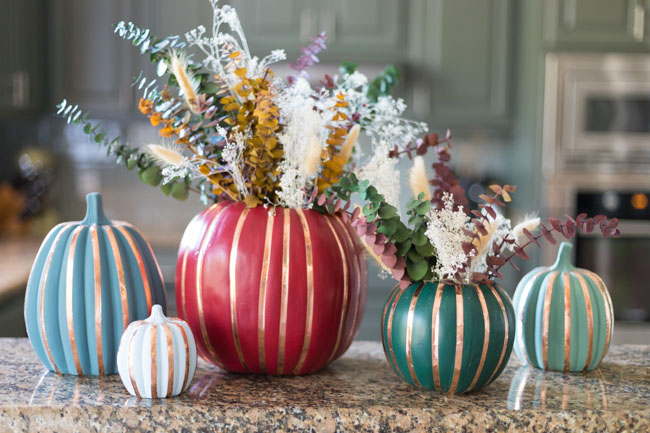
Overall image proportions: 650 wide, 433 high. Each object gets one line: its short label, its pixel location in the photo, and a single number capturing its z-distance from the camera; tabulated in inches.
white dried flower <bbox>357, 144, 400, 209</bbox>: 29.8
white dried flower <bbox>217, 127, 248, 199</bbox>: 29.9
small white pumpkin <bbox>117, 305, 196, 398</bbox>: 27.7
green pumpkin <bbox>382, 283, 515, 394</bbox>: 28.3
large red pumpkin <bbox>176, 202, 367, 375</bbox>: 30.2
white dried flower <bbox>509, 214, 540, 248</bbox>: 30.0
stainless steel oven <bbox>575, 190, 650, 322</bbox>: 105.7
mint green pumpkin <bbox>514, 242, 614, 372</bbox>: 32.3
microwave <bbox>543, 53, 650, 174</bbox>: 106.0
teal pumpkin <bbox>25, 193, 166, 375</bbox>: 30.2
